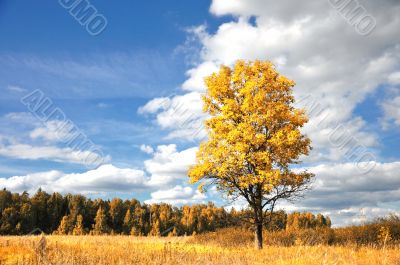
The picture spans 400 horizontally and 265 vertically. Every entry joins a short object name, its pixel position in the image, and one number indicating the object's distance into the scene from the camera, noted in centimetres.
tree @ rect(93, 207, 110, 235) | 6819
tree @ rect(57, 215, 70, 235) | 6346
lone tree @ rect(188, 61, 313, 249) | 2080
